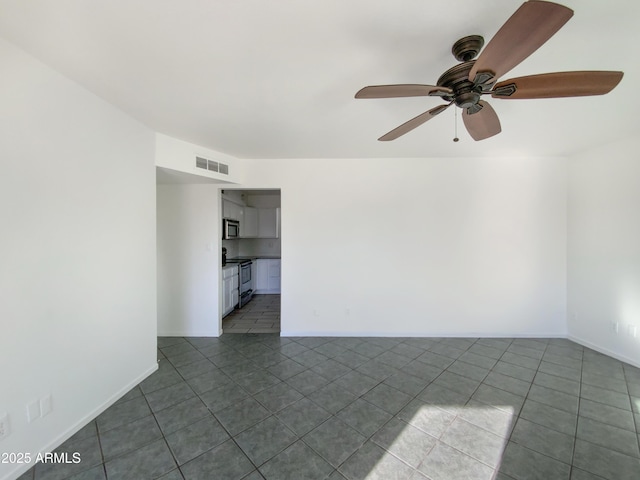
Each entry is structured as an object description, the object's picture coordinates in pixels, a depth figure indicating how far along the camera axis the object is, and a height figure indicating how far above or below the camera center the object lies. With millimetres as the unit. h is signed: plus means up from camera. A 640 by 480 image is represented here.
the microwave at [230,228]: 4465 +196
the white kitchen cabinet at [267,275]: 6094 -926
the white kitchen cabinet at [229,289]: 3988 -887
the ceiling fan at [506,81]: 832 +758
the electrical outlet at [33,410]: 1511 -1088
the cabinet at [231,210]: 4492 +574
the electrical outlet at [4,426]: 1379 -1080
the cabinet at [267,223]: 6137 +395
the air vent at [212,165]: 2975 +942
